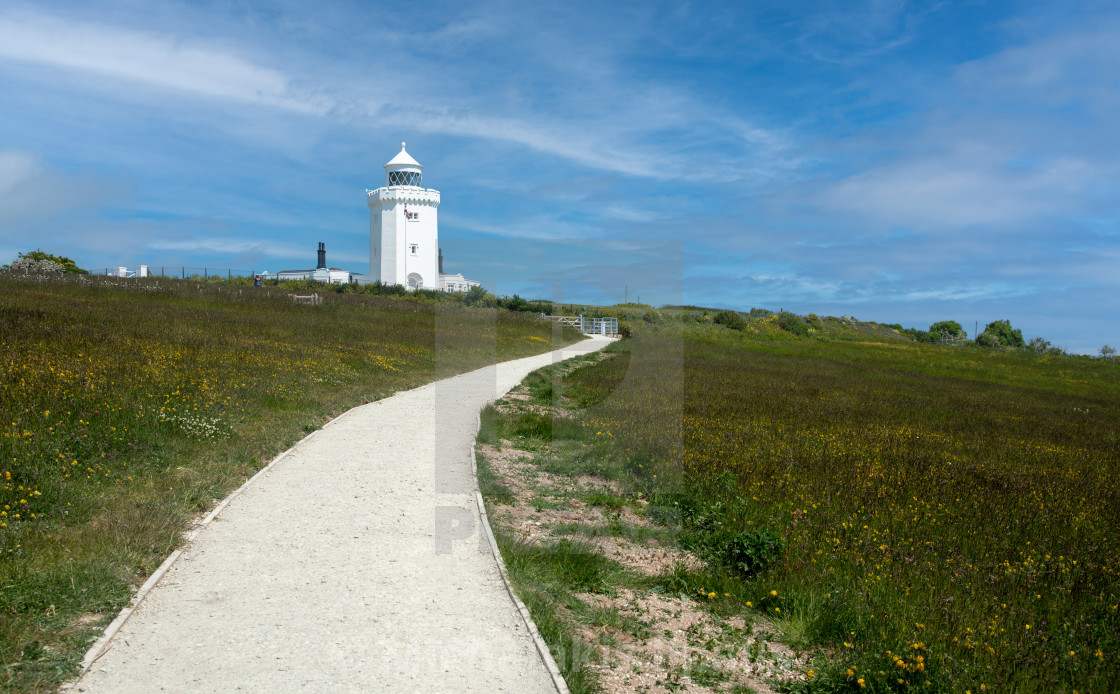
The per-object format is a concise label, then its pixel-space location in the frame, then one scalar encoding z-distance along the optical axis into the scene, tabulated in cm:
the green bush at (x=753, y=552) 640
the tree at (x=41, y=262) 3770
